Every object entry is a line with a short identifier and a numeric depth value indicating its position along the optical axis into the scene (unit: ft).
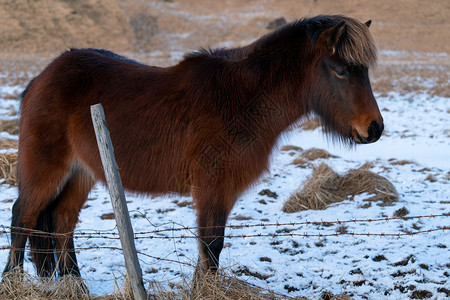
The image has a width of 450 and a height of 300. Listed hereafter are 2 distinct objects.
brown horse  19.17
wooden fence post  16.20
